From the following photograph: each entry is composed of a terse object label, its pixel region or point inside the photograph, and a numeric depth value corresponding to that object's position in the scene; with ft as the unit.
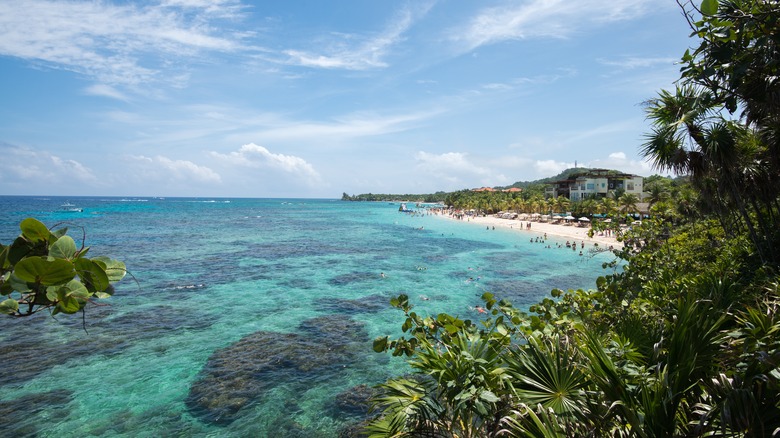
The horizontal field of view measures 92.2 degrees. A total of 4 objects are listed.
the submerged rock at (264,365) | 36.19
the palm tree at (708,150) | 29.94
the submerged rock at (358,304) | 67.15
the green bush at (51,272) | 5.55
